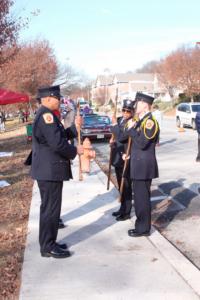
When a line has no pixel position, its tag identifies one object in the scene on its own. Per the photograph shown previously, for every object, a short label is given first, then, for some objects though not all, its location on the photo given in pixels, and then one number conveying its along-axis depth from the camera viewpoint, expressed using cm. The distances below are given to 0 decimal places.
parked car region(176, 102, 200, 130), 2749
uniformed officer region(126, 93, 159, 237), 571
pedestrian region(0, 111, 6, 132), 3978
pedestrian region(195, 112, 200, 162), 1272
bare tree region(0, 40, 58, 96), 3319
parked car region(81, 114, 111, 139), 2194
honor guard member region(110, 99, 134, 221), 670
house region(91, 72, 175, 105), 9848
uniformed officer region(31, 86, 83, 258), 494
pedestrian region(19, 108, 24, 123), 5294
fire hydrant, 1152
